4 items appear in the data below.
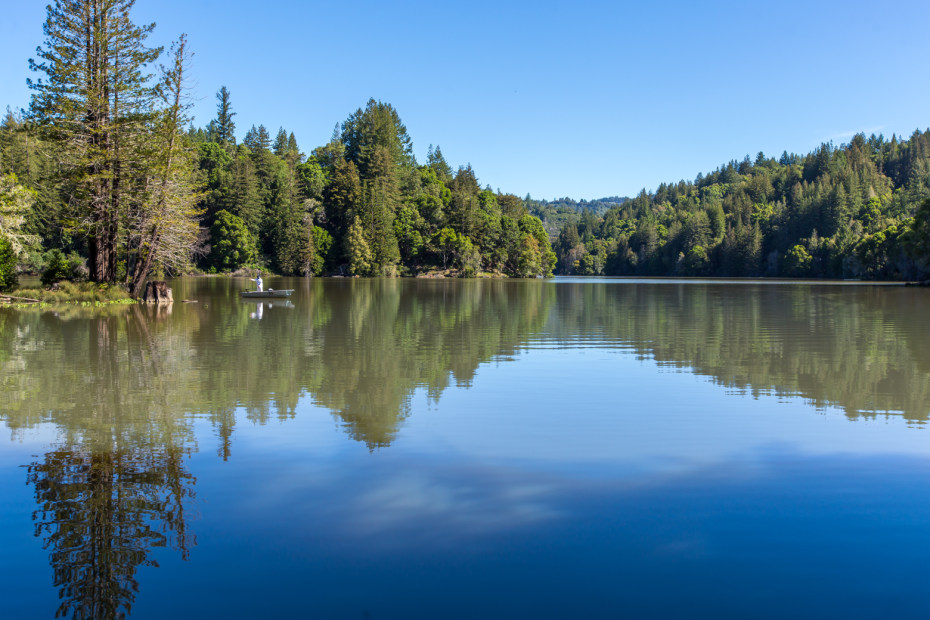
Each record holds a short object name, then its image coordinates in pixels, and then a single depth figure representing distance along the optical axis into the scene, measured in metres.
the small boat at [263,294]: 38.00
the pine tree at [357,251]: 108.69
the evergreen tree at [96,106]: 34.62
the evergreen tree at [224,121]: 146.88
